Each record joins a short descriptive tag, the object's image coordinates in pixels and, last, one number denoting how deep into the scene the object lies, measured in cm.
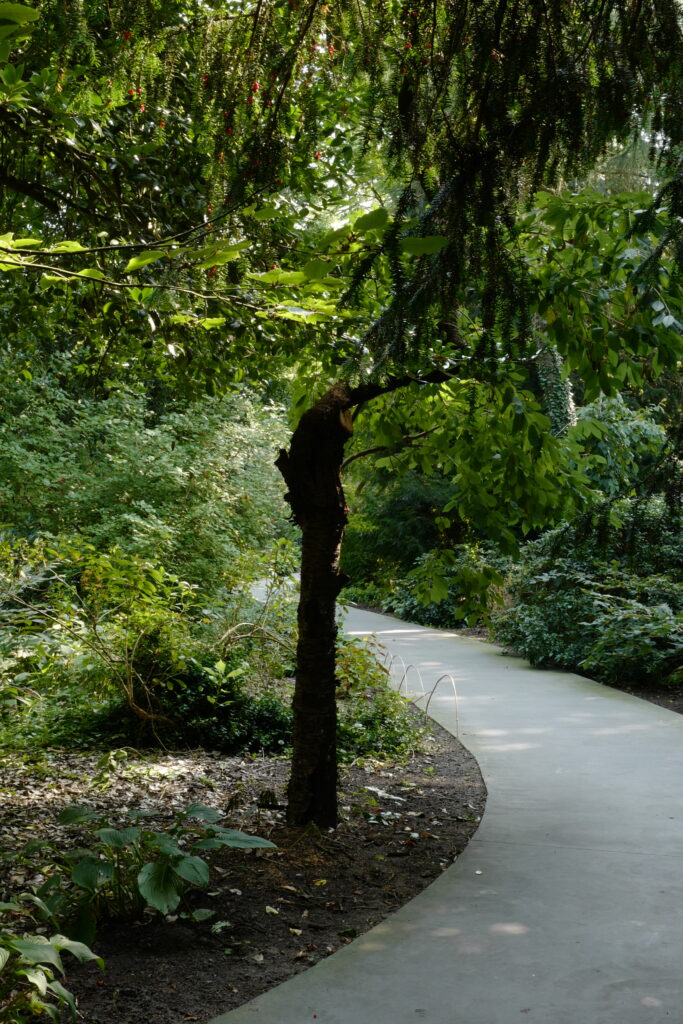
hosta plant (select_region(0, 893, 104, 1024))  245
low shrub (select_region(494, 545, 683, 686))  906
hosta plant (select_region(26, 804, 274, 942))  324
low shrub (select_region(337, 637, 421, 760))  700
